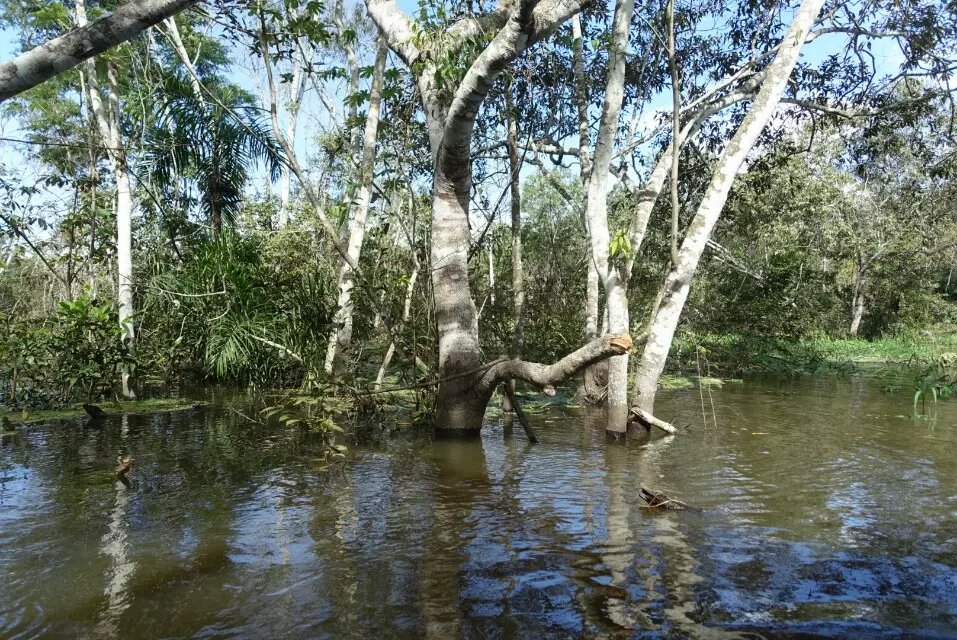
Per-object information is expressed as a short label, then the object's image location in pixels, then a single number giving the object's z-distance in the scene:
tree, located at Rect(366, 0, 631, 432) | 6.02
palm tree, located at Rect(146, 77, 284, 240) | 11.42
